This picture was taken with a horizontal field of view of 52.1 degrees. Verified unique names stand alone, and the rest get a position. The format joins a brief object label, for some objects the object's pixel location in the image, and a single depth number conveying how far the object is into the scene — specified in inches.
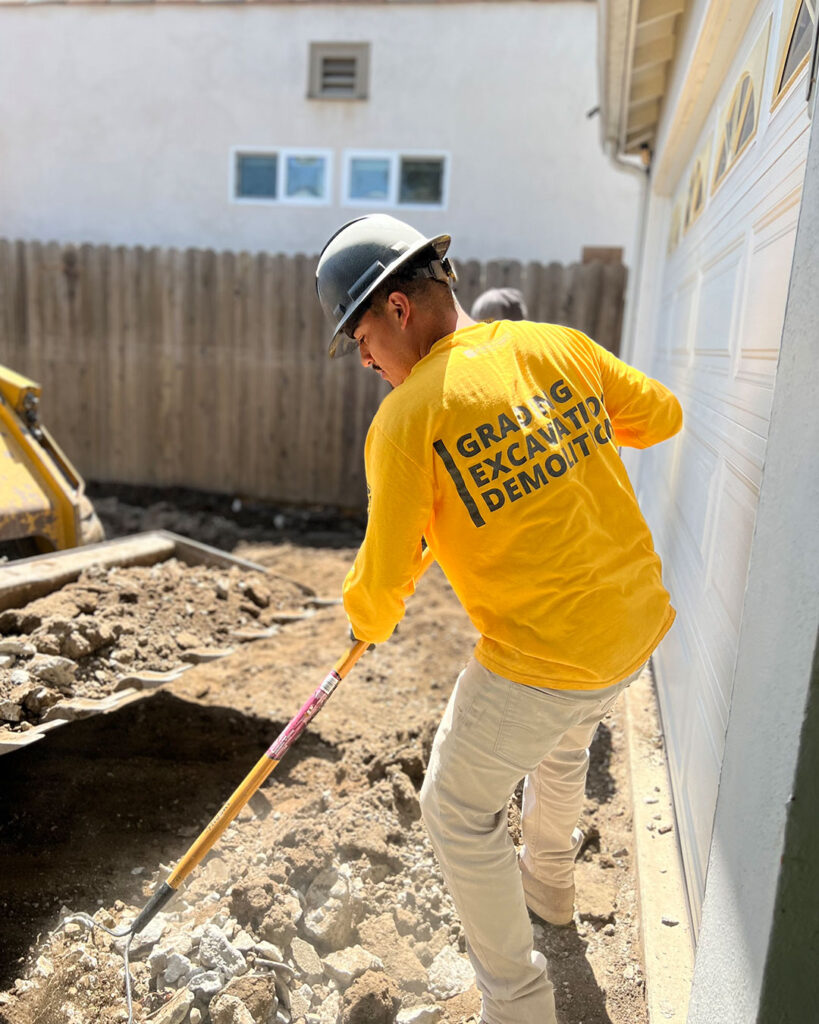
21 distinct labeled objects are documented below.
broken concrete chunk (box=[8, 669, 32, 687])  120.0
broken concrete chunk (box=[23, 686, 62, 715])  118.4
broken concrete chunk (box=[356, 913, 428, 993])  101.1
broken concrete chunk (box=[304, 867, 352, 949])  104.5
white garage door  83.5
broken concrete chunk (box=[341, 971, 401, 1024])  93.6
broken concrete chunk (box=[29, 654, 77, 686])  123.6
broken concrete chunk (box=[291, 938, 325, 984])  100.2
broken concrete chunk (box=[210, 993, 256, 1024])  90.4
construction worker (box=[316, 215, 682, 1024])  76.5
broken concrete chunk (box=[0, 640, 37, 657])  125.3
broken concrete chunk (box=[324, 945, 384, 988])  99.0
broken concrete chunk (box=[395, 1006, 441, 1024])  92.7
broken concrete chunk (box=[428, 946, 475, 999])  100.8
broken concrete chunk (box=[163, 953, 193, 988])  97.7
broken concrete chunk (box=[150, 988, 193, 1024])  91.5
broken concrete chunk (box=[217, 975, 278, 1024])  92.0
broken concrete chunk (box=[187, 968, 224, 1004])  94.3
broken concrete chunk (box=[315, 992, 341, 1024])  95.0
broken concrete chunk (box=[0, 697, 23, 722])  114.3
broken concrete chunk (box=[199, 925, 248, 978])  97.2
